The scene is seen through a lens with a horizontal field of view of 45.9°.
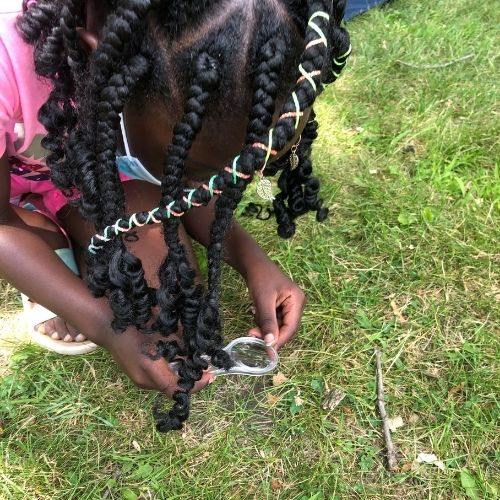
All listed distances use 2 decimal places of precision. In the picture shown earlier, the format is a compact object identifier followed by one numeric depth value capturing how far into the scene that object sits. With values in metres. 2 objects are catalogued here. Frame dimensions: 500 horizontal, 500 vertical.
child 0.30
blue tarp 0.95
